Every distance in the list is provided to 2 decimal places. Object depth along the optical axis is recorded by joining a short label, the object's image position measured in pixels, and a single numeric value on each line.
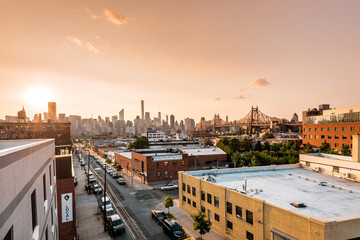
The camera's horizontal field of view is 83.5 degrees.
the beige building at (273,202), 15.38
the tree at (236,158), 59.31
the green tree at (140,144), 89.38
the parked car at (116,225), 24.47
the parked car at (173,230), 22.94
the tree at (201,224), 22.33
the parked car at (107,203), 30.95
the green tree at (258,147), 85.94
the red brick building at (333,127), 66.81
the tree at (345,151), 57.28
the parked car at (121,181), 47.36
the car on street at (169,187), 43.37
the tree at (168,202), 29.42
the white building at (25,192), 5.66
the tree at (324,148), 64.88
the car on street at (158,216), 27.30
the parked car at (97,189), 40.88
